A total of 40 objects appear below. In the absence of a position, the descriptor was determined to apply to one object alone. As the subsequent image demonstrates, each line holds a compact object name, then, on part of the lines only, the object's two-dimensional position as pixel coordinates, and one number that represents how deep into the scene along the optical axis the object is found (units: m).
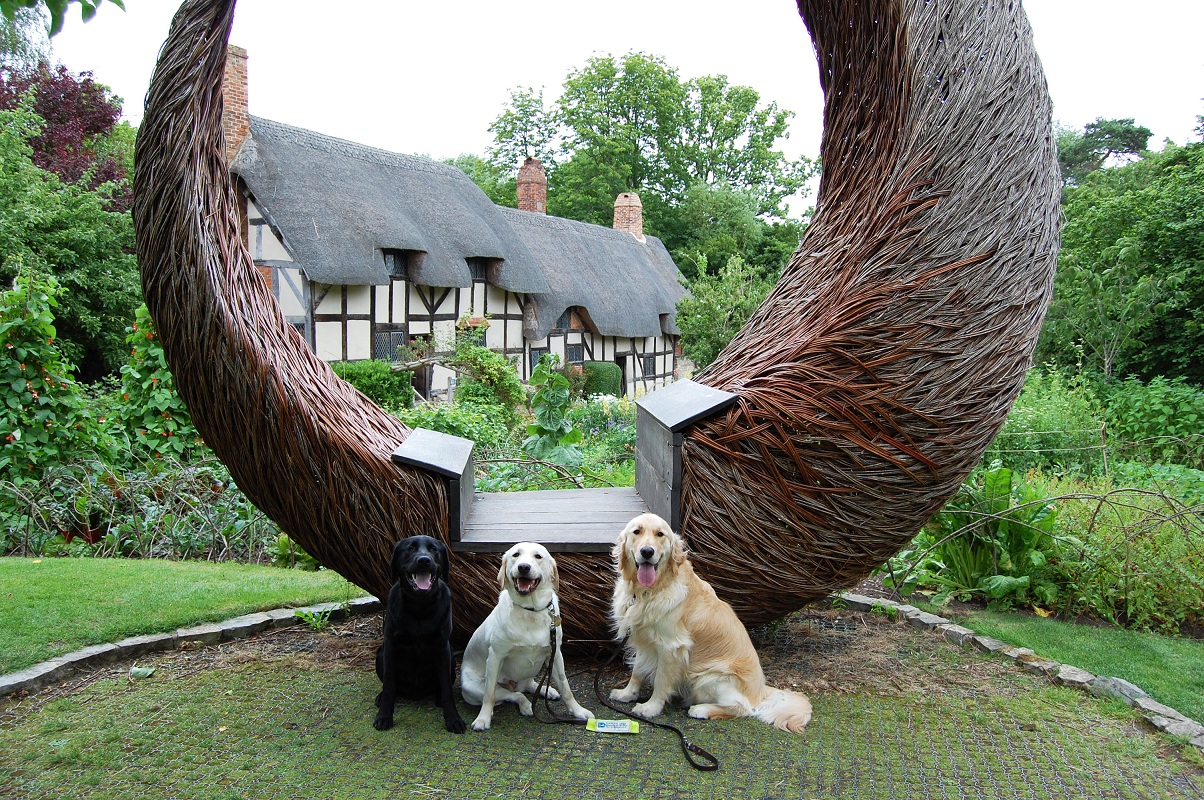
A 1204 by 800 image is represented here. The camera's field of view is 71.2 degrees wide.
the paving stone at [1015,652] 3.98
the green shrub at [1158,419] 9.13
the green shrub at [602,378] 21.86
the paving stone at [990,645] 4.08
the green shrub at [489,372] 16.30
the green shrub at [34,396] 6.58
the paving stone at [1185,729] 3.20
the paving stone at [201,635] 4.12
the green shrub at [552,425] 6.55
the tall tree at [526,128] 36.78
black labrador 3.08
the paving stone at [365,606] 4.66
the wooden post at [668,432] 3.66
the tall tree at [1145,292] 12.01
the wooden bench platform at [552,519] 3.65
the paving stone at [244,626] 4.24
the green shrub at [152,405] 7.53
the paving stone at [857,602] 4.82
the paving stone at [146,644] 3.95
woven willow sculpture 3.45
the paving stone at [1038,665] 3.82
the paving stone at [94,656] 3.75
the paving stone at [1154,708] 3.35
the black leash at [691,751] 2.94
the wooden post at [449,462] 3.56
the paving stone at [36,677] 3.48
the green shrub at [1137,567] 4.63
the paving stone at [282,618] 4.41
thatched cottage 14.73
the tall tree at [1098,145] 35.00
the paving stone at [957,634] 4.24
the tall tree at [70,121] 18.17
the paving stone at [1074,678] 3.68
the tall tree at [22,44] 22.17
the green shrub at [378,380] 14.40
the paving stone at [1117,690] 3.52
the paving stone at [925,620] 4.47
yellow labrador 3.12
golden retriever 3.29
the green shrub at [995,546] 4.86
